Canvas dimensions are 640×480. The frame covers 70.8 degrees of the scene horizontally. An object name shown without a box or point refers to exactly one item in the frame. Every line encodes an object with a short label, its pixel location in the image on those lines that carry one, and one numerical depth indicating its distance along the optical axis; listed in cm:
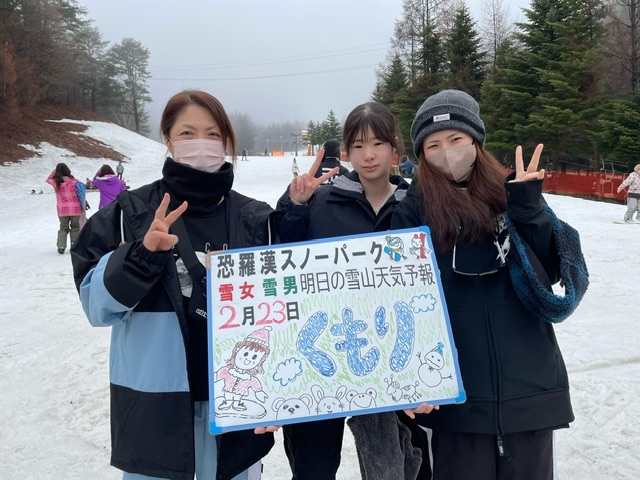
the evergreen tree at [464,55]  3130
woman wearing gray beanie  174
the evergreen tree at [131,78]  6216
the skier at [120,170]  2122
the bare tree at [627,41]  2261
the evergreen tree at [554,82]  2373
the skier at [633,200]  1195
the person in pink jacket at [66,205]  945
